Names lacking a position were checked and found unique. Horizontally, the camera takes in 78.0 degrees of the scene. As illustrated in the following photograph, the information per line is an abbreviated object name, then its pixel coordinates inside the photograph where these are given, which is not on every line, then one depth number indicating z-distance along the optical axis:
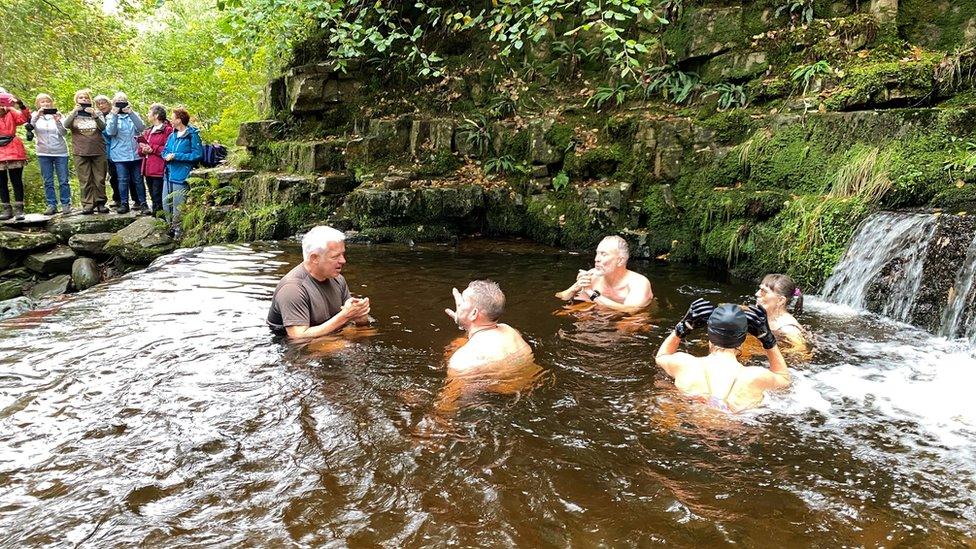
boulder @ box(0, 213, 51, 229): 11.60
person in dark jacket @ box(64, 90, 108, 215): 11.26
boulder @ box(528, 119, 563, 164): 11.53
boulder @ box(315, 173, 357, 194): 12.00
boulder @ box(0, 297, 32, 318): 8.47
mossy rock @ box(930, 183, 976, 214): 6.82
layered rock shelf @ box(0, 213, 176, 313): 11.09
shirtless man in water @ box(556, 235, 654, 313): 6.65
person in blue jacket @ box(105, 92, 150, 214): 11.55
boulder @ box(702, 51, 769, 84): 10.29
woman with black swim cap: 3.76
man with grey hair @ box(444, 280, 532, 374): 4.50
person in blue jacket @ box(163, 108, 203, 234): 11.91
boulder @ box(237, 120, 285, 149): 13.76
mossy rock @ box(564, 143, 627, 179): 10.90
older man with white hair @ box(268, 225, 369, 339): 5.21
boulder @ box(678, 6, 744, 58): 10.62
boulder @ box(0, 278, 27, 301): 10.77
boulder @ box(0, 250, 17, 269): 11.43
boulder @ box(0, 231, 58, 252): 11.29
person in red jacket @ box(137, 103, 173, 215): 11.86
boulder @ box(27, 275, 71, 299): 10.66
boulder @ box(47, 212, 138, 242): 11.84
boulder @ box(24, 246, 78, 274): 11.37
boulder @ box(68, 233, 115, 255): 11.52
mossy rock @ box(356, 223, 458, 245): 11.27
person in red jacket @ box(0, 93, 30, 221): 10.45
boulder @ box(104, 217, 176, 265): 11.23
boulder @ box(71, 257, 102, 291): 11.00
